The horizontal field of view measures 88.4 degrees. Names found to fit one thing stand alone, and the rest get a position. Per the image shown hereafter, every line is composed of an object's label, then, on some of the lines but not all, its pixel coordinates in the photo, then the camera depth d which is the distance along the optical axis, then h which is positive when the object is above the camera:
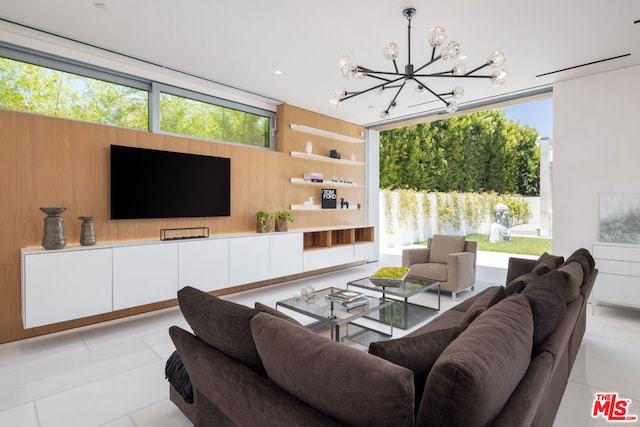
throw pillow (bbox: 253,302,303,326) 1.53 -0.47
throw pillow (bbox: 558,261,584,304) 1.78 -0.41
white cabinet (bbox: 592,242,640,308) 3.49 -0.71
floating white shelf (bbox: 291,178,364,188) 5.33 +0.47
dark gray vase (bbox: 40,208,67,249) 2.94 -0.17
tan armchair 4.21 -0.72
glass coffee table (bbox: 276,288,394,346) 2.57 -0.83
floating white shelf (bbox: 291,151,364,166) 5.35 +0.90
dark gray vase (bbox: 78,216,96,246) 3.19 -0.21
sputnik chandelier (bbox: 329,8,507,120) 2.27 +1.10
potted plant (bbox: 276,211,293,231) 4.96 -0.16
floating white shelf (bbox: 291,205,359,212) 5.38 +0.03
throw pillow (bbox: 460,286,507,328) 1.45 -0.47
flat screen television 3.54 +0.31
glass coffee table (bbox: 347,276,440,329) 3.31 -0.84
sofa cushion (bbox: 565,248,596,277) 2.44 -0.40
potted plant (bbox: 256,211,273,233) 4.75 -0.17
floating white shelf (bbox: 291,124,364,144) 5.40 +1.35
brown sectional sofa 0.82 -0.48
